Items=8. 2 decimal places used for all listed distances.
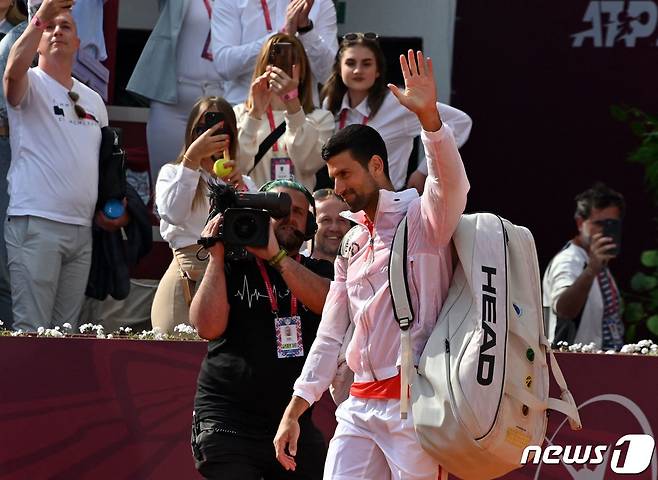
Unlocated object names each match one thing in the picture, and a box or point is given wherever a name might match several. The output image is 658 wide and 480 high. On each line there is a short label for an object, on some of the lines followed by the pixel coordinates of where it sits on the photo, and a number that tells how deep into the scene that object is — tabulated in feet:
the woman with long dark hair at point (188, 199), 51.26
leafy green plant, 72.49
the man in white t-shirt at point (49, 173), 53.78
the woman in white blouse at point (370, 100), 59.26
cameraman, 40.86
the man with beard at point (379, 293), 35.19
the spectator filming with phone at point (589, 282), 59.67
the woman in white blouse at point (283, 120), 56.08
